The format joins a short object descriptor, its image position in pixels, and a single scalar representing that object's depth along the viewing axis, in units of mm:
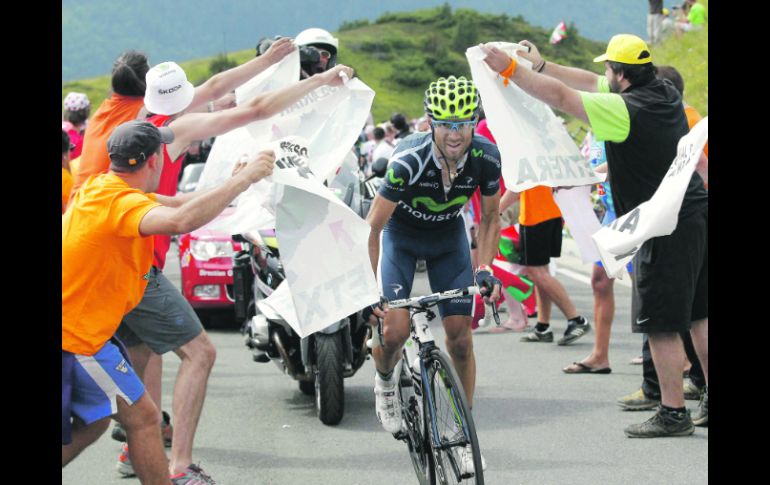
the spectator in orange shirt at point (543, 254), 11438
